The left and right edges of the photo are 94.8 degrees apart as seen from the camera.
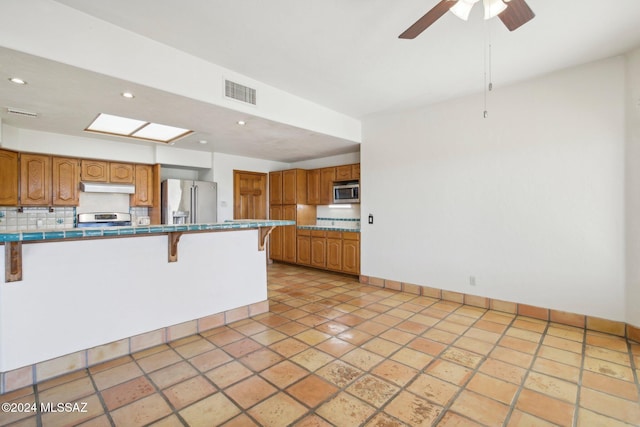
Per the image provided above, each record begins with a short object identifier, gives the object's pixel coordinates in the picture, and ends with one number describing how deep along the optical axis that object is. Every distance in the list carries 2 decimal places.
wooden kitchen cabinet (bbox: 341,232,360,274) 4.96
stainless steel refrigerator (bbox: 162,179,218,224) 5.21
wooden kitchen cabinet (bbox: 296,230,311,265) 5.83
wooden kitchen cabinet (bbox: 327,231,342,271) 5.25
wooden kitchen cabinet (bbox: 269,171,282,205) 6.42
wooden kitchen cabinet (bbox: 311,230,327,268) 5.52
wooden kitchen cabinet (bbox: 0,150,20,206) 3.84
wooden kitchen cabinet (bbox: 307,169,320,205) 5.96
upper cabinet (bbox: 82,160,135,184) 4.59
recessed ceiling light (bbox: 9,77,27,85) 2.38
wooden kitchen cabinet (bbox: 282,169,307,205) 6.09
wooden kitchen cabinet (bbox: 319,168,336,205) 5.68
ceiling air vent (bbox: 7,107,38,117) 3.16
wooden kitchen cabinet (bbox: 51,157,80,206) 4.33
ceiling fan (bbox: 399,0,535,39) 1.64
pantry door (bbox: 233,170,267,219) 6.11
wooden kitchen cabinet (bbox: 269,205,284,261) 6.46
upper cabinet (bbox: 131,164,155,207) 5.08
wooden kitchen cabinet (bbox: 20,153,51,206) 4.09
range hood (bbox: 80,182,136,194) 4.53
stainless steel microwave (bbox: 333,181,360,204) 5.24
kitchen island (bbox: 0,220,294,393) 2.01
